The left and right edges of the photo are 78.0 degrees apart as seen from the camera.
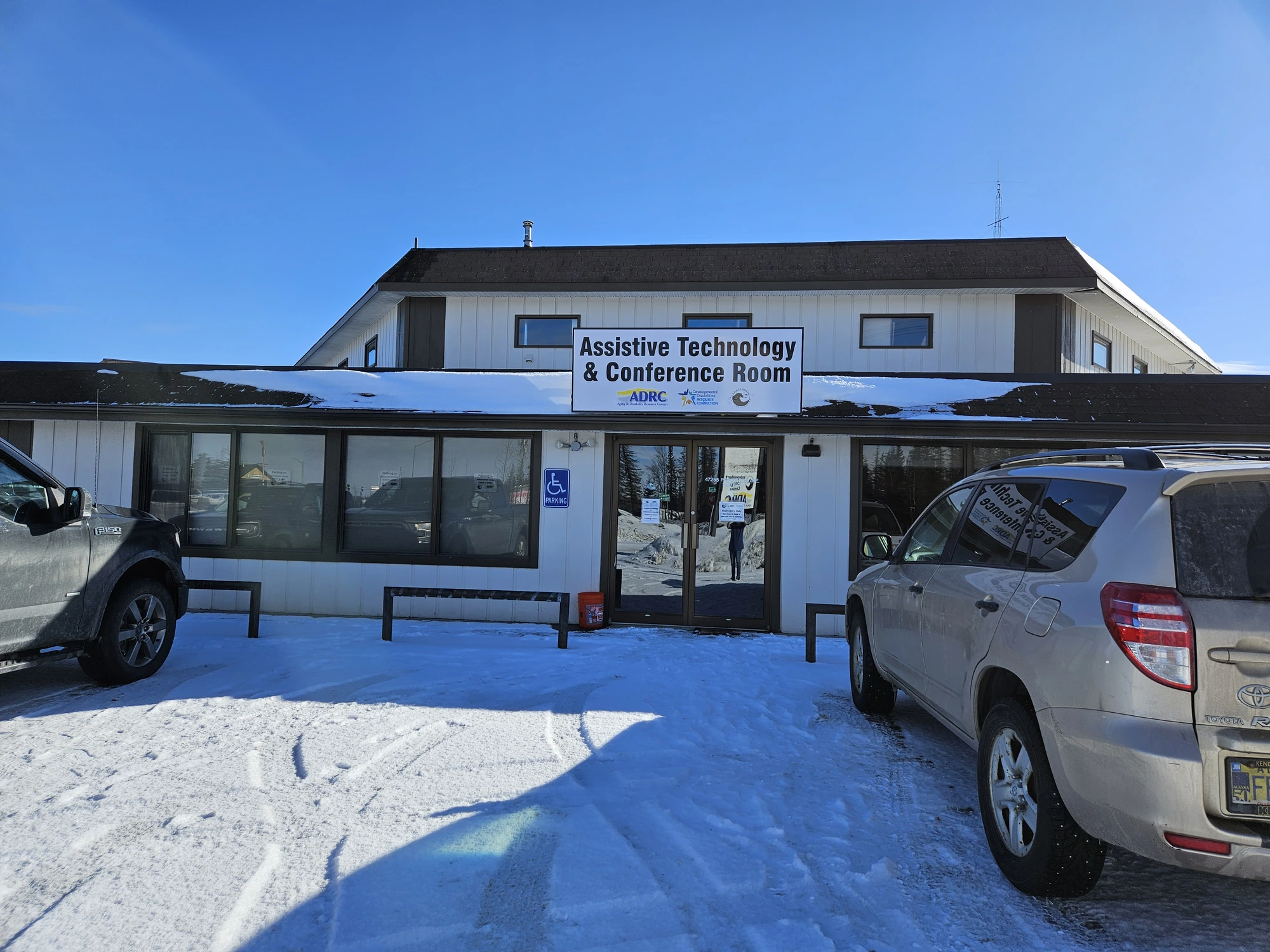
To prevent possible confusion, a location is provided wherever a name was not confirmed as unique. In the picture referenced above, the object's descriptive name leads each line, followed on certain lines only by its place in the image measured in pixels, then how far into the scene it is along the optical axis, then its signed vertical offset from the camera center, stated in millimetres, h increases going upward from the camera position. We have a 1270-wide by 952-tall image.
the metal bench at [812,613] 8102 -1177
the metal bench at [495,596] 8438 -1142
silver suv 2619 -596
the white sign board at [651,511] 9992 -197
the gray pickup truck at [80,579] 5406 -750
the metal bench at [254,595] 8562 -1204
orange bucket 9547 -1394
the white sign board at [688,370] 9453 +1545
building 9547 +363
